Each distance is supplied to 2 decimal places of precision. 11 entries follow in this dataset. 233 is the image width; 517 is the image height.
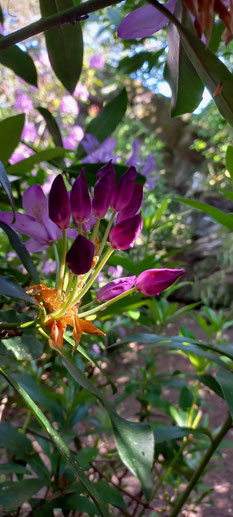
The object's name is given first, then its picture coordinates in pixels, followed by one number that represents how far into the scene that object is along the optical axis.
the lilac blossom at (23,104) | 1.97
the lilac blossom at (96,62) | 2.48
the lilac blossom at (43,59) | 2.57
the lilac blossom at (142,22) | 0.37
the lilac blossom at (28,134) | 1.70
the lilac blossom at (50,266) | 1.10
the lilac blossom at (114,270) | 0.82
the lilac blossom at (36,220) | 0.46
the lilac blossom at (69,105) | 2.08
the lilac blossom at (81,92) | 2.17
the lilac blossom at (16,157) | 1.18
